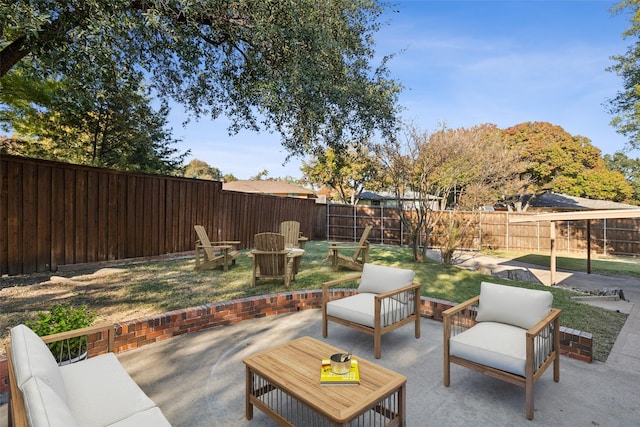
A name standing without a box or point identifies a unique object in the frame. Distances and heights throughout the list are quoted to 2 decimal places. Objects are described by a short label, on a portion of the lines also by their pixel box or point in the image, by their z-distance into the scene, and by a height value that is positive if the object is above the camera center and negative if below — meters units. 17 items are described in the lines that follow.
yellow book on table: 2.12 -1.06
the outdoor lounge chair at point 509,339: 2.50 -1.04
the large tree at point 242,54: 3.99 +2.53
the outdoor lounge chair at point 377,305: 3.47 -1.02
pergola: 6.40 +0.02
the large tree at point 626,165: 31.87 +6.13
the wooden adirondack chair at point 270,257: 5.62 -0.74
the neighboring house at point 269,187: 19.84 +1.65
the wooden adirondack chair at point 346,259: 7.29 -0.99
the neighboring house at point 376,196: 24.93 +1.43
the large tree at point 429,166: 9.21 +1.43
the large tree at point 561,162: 23.23 +3.85
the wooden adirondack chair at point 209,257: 6.77 -0.92
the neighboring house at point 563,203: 21.00 +0.90
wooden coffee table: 1.91 -1.08
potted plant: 2.63 -0.95
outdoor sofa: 1.22 -1.01
